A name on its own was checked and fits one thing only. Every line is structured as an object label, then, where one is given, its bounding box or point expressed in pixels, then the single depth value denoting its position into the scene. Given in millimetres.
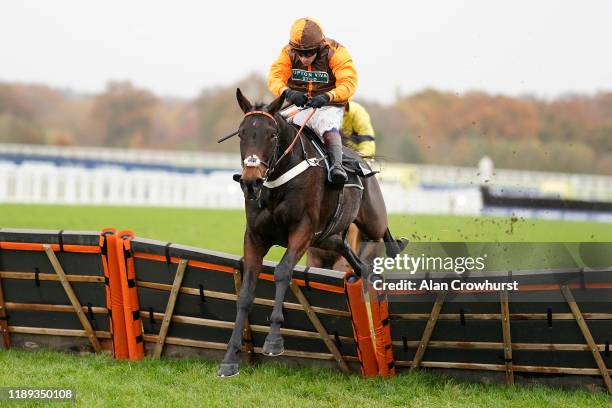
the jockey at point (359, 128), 21000
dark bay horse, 13695
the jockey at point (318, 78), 15758
